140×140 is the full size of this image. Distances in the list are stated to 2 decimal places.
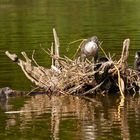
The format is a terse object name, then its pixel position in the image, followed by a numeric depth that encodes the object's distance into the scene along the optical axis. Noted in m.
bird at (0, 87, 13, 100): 24.02
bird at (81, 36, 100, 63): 23.30
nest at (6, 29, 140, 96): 23.73
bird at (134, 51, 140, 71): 25.12
